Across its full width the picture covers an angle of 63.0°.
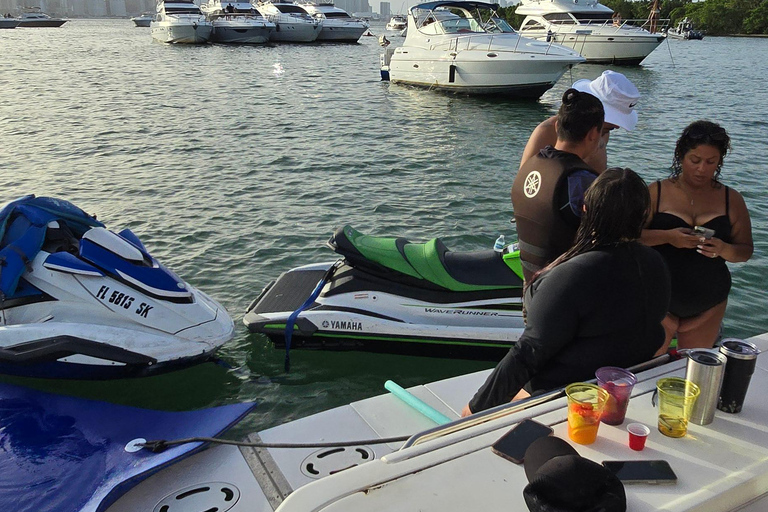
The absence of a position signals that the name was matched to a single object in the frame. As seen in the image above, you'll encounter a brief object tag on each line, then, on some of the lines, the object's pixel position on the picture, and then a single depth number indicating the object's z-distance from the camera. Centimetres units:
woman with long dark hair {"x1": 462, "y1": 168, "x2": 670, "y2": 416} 222
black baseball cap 155
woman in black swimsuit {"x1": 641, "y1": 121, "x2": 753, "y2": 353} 305
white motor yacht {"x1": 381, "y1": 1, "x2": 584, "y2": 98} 1762
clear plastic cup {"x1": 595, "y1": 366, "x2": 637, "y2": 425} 206
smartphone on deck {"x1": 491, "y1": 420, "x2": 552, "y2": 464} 187
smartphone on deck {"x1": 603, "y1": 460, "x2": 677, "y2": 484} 176
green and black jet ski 459
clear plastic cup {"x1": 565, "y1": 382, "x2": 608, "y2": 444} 196
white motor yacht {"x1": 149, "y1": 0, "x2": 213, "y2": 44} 4369
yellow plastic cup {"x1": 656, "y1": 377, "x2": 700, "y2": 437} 200
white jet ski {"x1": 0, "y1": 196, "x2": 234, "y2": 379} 405
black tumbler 210
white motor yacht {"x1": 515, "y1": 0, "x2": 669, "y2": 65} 2811
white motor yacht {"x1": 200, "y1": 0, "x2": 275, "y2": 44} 4422
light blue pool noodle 326
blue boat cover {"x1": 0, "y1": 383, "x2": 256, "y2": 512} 298
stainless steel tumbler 205
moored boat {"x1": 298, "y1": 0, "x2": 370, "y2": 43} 4791
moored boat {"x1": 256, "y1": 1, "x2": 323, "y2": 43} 4669
